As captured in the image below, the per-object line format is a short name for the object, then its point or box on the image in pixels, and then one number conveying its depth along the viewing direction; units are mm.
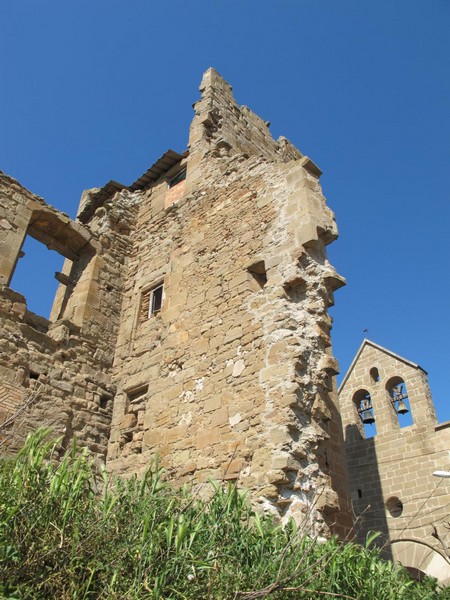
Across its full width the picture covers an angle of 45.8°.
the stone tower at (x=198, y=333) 5801
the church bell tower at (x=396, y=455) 11148
